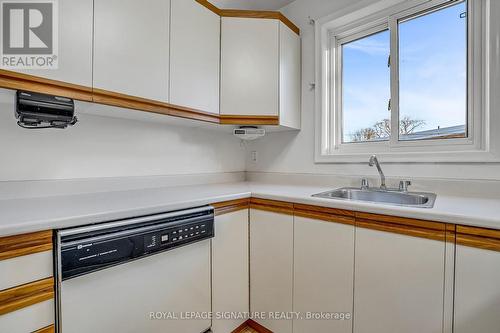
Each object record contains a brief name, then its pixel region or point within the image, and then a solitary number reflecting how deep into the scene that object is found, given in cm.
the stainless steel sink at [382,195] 139
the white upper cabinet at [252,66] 173
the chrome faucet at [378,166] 155
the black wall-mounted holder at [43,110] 98
